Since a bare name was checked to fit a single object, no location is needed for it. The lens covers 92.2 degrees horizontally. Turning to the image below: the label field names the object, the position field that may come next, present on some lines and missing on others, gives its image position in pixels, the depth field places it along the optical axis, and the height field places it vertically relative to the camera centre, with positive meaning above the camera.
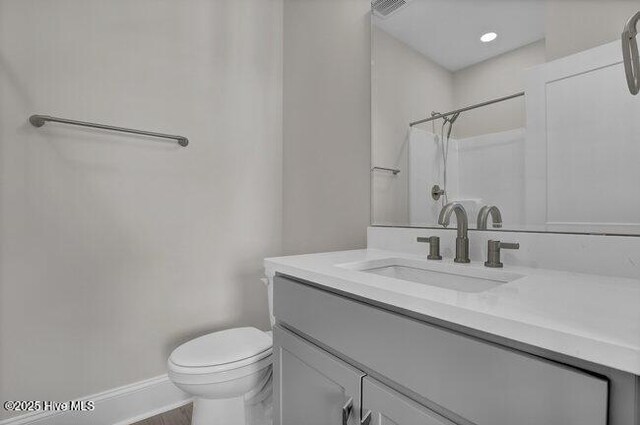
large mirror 0.80 +0.32
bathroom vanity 0.40 -0.23
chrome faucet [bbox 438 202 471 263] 0.96 -0.04
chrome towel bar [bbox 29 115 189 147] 1.22 +0.39
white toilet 1.13 -0.60
